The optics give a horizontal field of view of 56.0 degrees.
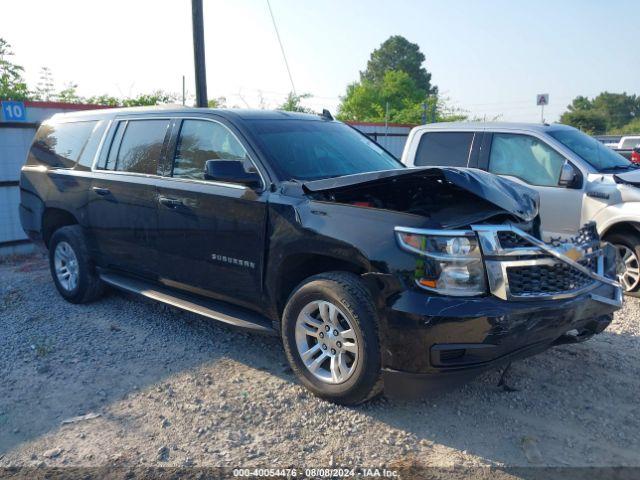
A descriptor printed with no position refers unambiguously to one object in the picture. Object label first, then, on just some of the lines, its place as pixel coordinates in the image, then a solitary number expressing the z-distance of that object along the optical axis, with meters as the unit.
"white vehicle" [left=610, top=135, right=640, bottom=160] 23.18
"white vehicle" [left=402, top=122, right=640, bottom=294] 6.34
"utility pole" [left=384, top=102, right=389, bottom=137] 15.67
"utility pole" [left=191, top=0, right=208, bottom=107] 10.15
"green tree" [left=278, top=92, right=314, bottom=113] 19.00
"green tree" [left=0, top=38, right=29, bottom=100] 17.55
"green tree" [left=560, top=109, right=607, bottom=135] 50.51
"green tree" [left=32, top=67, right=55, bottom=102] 17.97
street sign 21.19
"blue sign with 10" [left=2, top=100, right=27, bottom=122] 8.62
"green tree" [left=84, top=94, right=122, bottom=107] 15.98
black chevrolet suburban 3.39
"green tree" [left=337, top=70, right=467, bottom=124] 30.72
